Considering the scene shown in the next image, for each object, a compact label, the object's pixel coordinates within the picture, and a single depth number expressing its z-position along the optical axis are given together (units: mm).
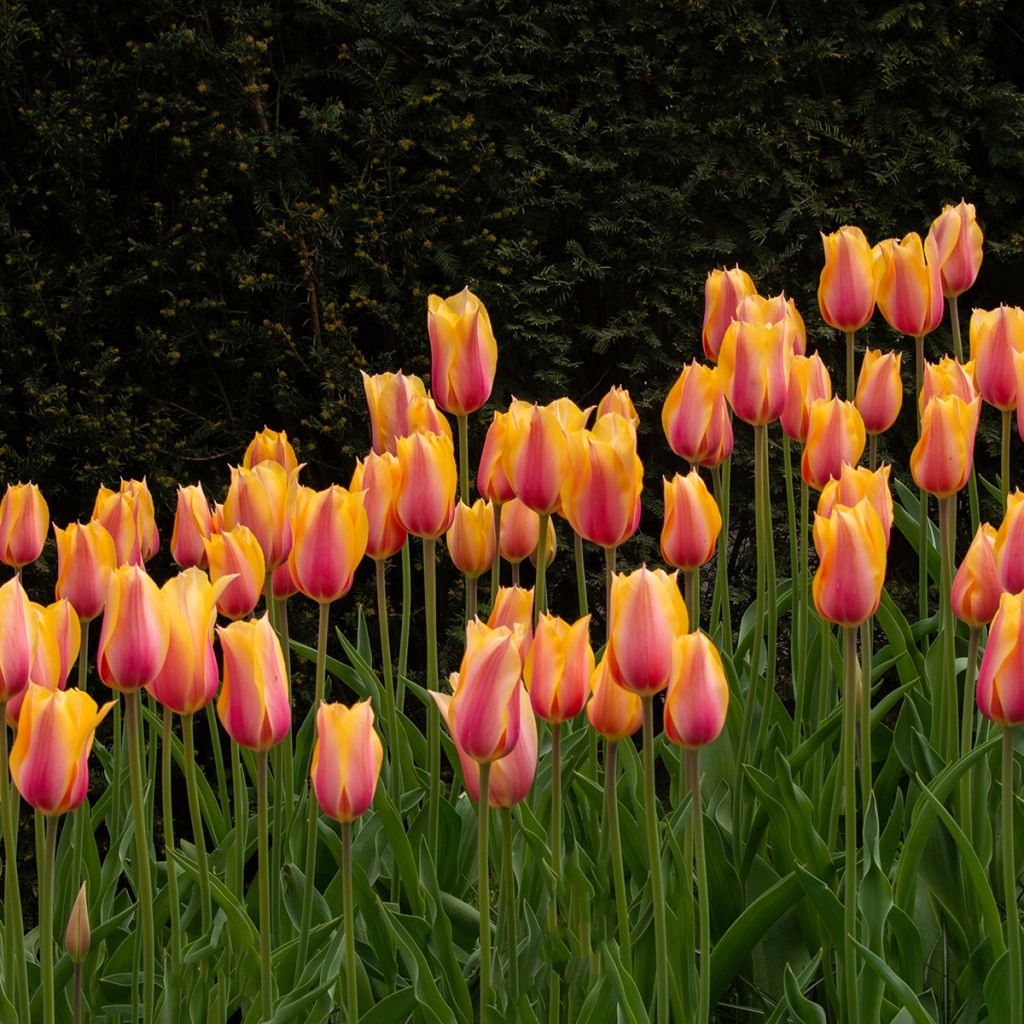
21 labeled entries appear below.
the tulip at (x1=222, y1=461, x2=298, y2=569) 3219
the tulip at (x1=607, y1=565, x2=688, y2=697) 2943
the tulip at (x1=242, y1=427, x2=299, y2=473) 3411
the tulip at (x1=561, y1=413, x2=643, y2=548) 3116
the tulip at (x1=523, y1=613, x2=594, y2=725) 3021
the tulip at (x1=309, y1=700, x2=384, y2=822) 2971
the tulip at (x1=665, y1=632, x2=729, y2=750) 2957
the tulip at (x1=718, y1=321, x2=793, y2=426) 3306
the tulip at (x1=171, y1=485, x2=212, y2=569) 3263
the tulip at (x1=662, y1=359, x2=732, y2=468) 3315
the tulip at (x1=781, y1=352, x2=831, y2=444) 3374
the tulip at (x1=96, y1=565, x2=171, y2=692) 2973
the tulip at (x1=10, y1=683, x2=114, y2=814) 2952
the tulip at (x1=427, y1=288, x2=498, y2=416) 3362
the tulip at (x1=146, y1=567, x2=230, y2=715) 3002
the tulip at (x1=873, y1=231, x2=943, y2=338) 3477
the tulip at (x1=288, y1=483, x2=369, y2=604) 3140
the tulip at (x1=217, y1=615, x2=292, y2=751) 3001
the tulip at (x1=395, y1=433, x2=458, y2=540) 3216
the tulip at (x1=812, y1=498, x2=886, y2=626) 3010
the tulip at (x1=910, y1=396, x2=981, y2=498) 3183
